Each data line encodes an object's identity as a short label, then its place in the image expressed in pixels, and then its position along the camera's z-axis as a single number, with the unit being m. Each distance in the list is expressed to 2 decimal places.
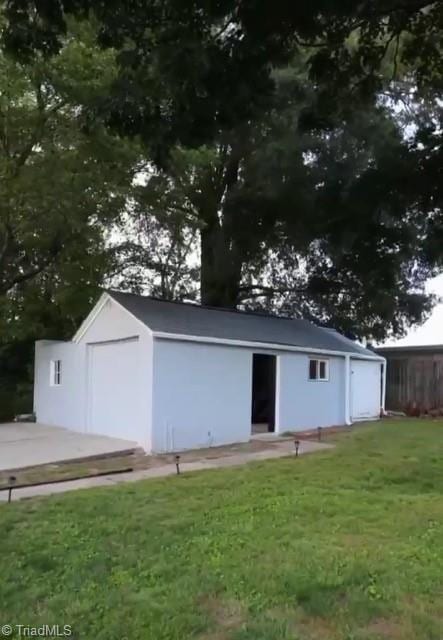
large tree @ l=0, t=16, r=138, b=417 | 12.05
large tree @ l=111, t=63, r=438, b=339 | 7.74
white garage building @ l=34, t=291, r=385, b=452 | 12.12
